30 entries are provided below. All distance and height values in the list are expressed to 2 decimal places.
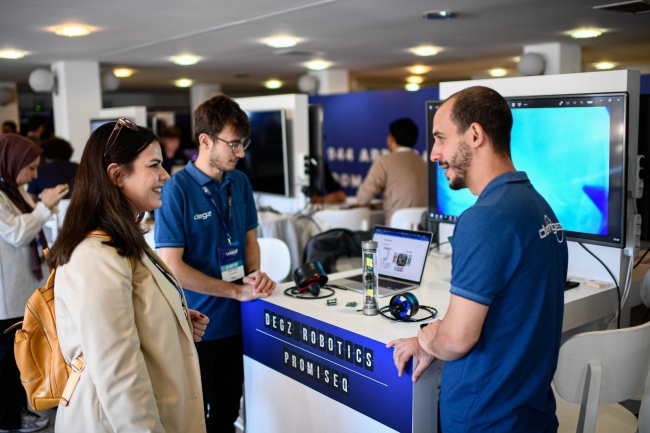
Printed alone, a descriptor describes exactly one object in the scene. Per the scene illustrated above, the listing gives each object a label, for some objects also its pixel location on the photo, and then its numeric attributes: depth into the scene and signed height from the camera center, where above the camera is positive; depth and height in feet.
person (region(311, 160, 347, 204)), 17.49 -1.14
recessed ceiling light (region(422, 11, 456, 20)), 14.58 +3.29
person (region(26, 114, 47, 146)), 21.99 +1.31
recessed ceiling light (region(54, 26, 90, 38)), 15.62 +3.37
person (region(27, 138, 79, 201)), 15.31 -0.18
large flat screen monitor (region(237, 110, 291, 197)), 14.61 +0.04
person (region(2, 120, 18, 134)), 26.13 +1.51
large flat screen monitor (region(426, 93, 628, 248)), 7.53 -0.12
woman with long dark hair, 4.23 -1.05
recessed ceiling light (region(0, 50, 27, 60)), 20.18 +3.67
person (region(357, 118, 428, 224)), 16.28 -0.67
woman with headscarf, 9.92 -1.47
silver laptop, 7.52 -1.35
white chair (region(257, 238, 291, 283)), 10.10 -1.72
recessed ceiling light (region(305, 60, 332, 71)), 25.98 +3.92
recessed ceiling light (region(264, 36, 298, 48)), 18.44 +3.52
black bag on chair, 11.35 -1.75
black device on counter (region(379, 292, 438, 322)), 6.33 -1.62
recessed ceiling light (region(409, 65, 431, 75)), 28.91 +4.03
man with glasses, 7.13 -1.04
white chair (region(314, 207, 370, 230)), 14.85 -1.59
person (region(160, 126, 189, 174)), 22.11 +0.51
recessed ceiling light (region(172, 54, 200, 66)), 22.97 +3.83
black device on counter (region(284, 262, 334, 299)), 7.38 -1.53
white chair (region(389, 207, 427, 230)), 14.39 -1.55
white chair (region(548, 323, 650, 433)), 5.74 -2.13
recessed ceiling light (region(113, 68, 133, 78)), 26.86 +3.98
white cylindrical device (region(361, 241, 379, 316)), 6.70 -1.39
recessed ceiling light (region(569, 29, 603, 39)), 18.04 +3.43
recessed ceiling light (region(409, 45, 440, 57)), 21.56 +3.69
